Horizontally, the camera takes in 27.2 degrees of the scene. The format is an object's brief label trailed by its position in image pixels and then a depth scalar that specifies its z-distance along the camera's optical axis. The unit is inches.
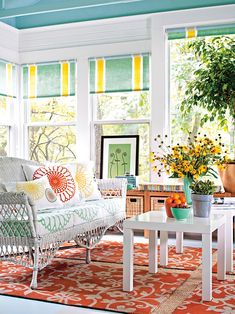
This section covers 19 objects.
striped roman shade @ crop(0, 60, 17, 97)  265.7
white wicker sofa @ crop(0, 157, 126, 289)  142.9
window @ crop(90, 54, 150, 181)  254.5
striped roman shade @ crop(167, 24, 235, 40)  234.7
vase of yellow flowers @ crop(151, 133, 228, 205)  156.0
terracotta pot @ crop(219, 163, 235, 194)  219.1
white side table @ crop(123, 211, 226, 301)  130.0
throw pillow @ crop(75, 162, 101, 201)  201.3
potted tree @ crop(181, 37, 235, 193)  221.3
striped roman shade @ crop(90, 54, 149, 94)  253.9
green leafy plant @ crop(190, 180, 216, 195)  147.8
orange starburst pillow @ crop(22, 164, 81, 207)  186.1
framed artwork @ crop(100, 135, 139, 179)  253.6
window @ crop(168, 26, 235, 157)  240.8
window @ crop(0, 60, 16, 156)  266.8
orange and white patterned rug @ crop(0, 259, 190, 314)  127.7
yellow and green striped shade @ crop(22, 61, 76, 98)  269.0
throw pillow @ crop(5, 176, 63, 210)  169.3
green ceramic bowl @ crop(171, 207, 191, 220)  142.2
